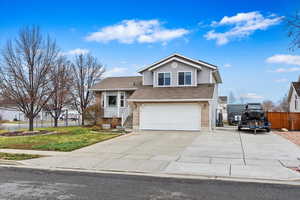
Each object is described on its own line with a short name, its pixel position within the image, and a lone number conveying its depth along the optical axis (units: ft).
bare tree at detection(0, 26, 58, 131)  59.36
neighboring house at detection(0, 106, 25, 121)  134.73
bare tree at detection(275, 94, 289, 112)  175.69
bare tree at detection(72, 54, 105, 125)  102.22
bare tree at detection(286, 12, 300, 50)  26.99
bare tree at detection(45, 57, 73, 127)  69.77
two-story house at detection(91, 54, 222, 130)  62.23
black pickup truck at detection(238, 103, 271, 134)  59.82
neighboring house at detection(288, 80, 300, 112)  92.72
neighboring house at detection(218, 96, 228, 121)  162.45
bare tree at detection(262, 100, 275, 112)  212.43
